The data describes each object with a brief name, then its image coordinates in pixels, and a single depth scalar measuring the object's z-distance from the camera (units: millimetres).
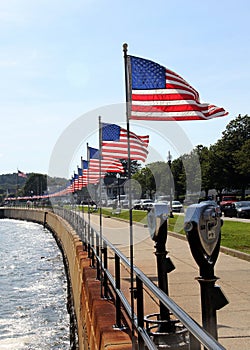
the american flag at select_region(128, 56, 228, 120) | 8547
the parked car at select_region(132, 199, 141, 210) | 70394
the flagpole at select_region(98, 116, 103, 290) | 12767
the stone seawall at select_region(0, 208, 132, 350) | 6820
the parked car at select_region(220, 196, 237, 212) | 61406
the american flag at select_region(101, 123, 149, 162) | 16500
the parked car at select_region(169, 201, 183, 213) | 58247
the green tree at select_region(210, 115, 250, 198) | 70181
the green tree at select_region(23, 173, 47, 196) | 167825
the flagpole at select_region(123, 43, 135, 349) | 5773
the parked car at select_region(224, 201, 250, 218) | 44625
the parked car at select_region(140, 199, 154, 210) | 67362
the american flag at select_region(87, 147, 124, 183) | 20845
